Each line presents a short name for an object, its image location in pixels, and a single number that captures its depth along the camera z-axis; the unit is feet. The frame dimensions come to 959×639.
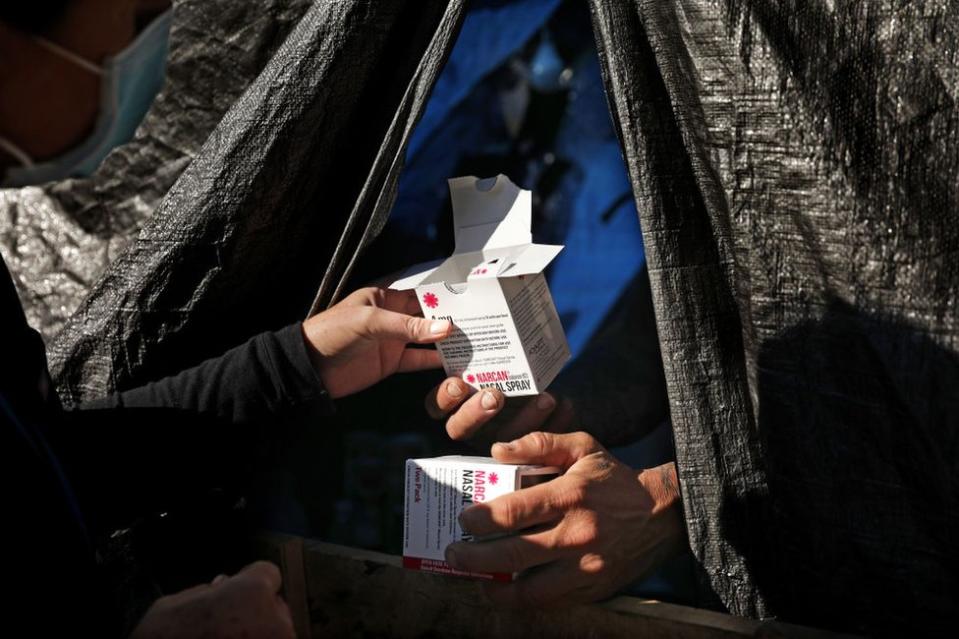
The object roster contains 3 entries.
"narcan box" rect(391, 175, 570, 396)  4.33
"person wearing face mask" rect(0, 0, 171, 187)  2.71
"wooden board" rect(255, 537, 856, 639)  4.19
